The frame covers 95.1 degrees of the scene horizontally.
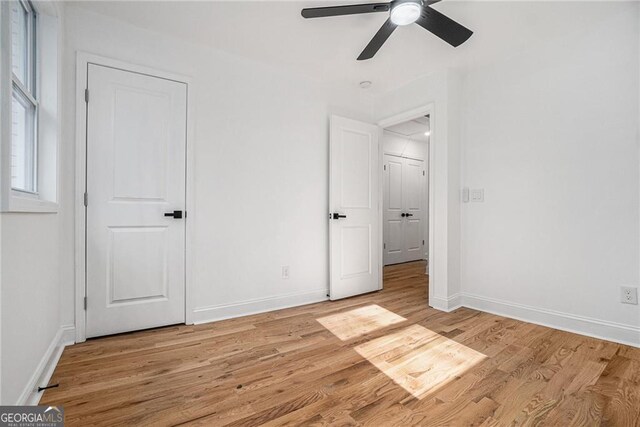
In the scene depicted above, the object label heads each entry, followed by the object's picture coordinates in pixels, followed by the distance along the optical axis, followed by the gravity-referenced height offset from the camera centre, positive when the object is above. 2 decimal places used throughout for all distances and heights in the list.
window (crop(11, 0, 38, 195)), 1.62 +0.64
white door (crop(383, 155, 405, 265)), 5.52 +0.04
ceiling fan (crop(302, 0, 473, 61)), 1.80 +1.27
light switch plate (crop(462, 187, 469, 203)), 3.09 +0.21
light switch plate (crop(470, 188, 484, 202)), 2.98 +0.20
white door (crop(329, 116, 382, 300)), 3.28 +0.07
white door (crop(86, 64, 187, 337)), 2.21 +0.10
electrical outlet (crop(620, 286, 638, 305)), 2.13 -0.58
